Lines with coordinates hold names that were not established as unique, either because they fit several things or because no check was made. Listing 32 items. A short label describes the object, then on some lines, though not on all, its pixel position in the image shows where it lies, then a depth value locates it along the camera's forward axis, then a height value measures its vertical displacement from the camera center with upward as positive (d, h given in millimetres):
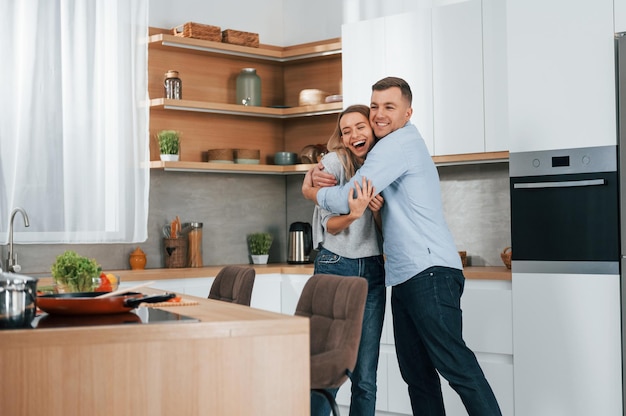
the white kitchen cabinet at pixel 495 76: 4625 +728
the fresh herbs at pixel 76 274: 3043 -178
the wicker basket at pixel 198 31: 5340 +1126
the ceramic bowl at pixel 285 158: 5781 +392
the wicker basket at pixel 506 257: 4715 -207
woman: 3541 -138
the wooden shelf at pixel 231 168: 5207 +313
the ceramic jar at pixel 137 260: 5191 -227
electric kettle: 5633 -150
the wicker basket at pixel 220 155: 5496 +394
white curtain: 4699 +548
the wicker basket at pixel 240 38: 5562 +1128
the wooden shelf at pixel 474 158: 4723 +316
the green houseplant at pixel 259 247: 5785 -177
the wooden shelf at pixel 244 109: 5235 +673
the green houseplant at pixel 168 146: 5215 +431
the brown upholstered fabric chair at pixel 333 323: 2668 -322
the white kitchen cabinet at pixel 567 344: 3922 -570
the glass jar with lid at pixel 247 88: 5672 +826
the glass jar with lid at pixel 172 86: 5285 +784
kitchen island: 2088 -360
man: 3342 -115
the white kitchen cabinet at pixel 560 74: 3980 +648
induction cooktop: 2258 -260
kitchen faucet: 4457 -168
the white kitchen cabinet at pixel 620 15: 3939 +879
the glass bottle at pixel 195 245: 5395 -150
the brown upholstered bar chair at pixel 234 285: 3426 -255
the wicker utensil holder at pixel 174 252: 5312 -187
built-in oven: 3955 +28
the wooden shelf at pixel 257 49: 5270 +1048
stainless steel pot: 2123 -188
